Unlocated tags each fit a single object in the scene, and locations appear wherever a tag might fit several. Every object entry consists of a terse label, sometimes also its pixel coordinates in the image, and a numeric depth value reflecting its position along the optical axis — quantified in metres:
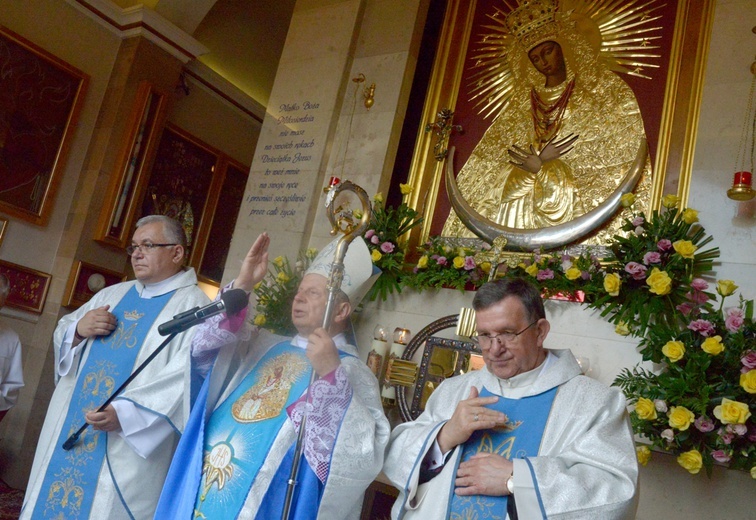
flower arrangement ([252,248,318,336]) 5.04
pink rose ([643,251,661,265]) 4.11
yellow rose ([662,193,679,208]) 4.22
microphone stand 3.02
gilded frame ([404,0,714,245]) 4.75
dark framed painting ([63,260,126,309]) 7.45
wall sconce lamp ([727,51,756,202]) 4.37
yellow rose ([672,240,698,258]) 3.99
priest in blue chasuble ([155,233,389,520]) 2.78
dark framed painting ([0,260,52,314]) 7.16
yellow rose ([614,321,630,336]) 4.12
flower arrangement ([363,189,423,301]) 5.30
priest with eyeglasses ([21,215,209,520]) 3.47
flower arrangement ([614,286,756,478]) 3.40
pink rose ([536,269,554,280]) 4.54
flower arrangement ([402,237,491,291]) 4.82
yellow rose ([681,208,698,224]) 4.14
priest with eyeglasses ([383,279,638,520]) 2.26
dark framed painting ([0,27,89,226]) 7.20
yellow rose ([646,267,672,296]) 3.91
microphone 2.70
